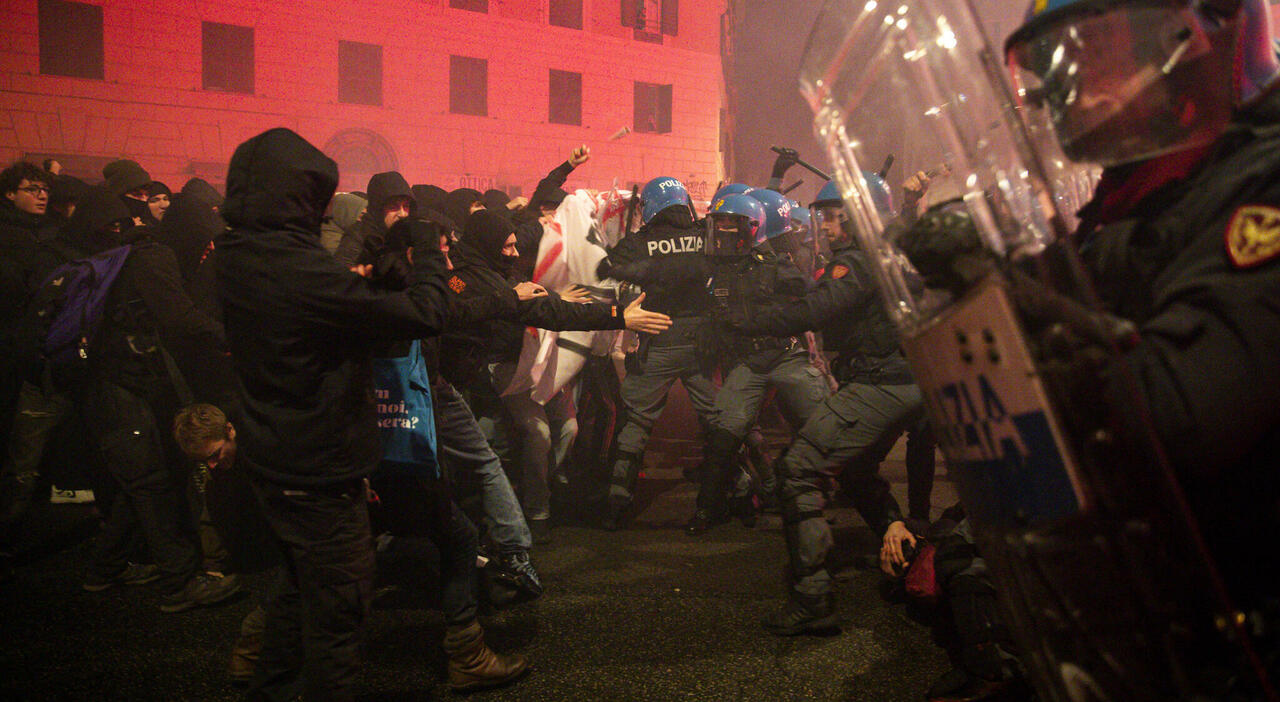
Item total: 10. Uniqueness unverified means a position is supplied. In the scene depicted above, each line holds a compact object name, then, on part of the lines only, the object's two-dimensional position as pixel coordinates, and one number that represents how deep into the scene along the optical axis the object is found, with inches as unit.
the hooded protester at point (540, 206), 214.4
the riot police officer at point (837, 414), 144.3
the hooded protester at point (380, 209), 192.9
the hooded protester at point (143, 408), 161.6
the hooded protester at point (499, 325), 157.1
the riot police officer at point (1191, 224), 41.3
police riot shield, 41.2
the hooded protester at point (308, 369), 92.8
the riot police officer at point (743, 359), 206.7
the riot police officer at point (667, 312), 217.2
